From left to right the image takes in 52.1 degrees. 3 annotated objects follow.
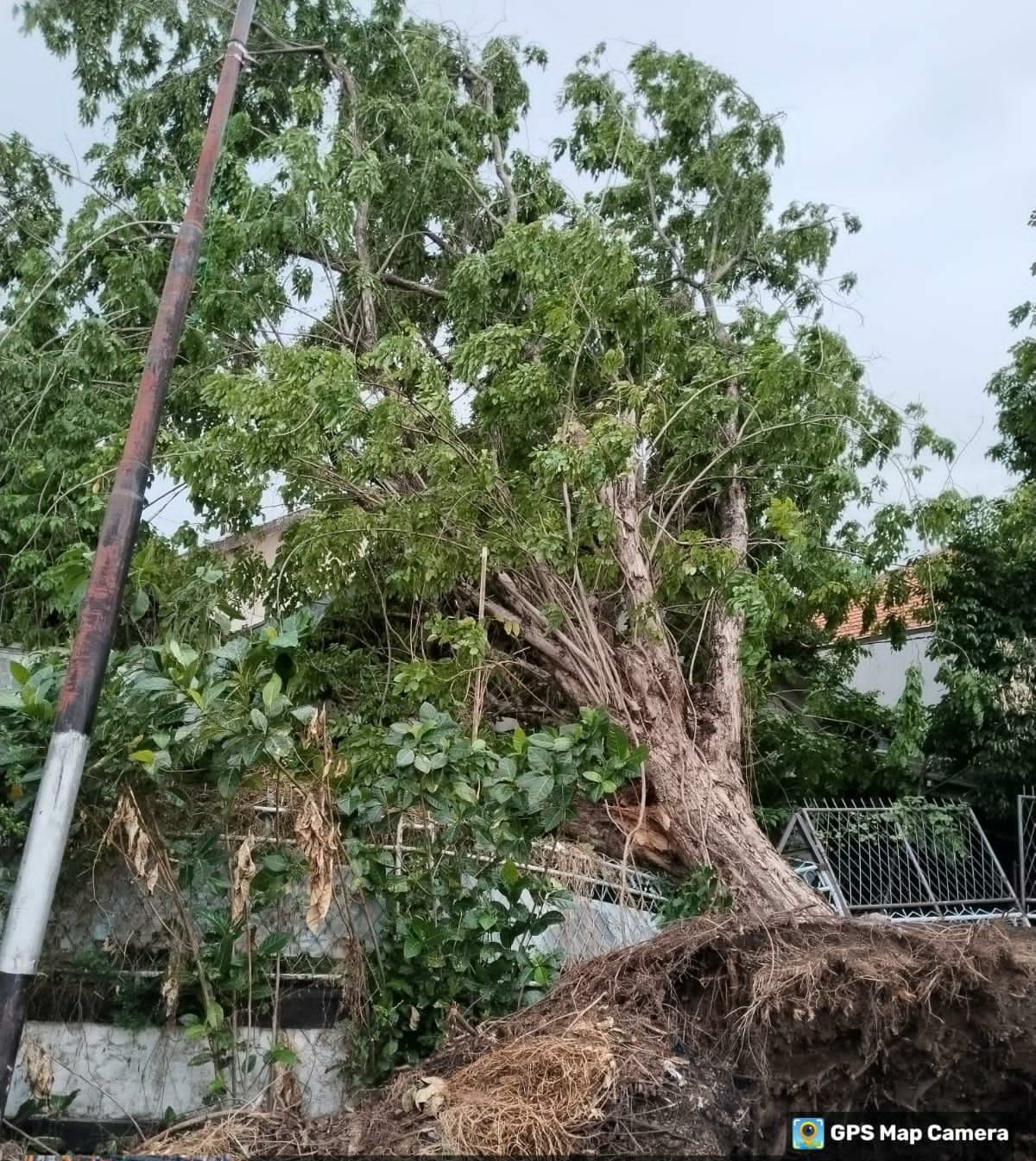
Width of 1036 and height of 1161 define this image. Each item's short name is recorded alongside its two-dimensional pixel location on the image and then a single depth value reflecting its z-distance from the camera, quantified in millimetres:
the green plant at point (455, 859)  5656
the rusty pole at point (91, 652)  4117
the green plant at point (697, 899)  7477
